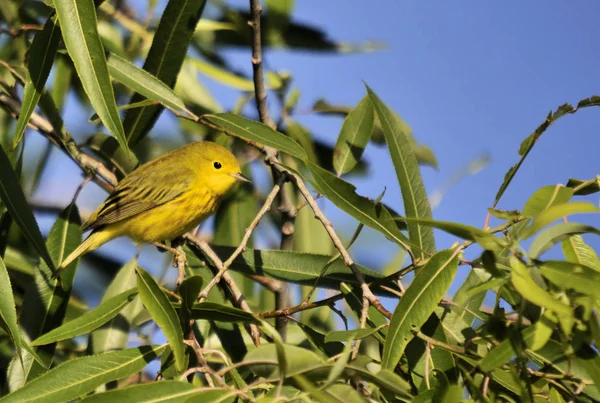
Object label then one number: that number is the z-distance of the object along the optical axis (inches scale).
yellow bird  363.6
